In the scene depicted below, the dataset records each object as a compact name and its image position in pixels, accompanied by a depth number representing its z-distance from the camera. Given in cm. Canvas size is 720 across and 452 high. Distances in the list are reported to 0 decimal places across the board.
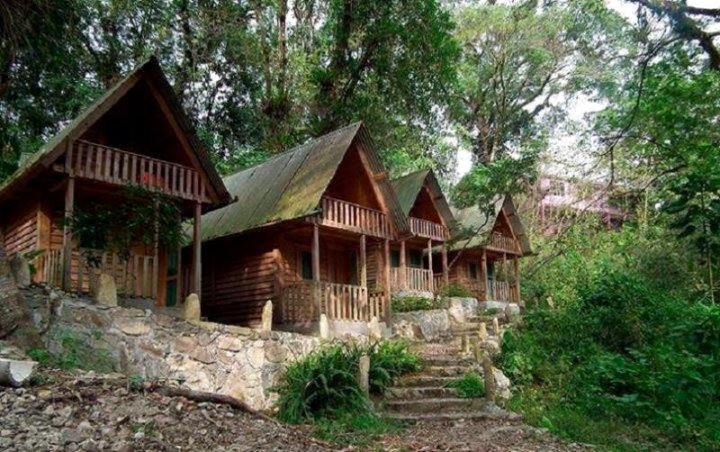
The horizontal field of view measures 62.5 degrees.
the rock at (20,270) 948
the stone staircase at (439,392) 1063
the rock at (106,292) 1012
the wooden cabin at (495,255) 2886
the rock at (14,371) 646
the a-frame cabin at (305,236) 1638
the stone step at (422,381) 1216
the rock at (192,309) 1127
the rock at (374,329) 1556
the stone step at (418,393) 1149
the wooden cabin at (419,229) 2443
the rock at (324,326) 1478
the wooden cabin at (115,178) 1189
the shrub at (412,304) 2109
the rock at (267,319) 1222
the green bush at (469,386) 1171
